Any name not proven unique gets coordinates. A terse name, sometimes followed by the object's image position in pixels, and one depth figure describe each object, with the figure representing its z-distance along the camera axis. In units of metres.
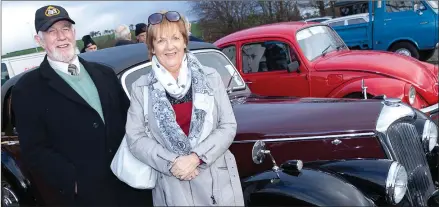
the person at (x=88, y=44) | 4.89
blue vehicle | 11.30
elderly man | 2.44
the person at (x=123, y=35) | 5.50
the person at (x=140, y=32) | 5.31
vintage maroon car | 2.72
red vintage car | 5.65
